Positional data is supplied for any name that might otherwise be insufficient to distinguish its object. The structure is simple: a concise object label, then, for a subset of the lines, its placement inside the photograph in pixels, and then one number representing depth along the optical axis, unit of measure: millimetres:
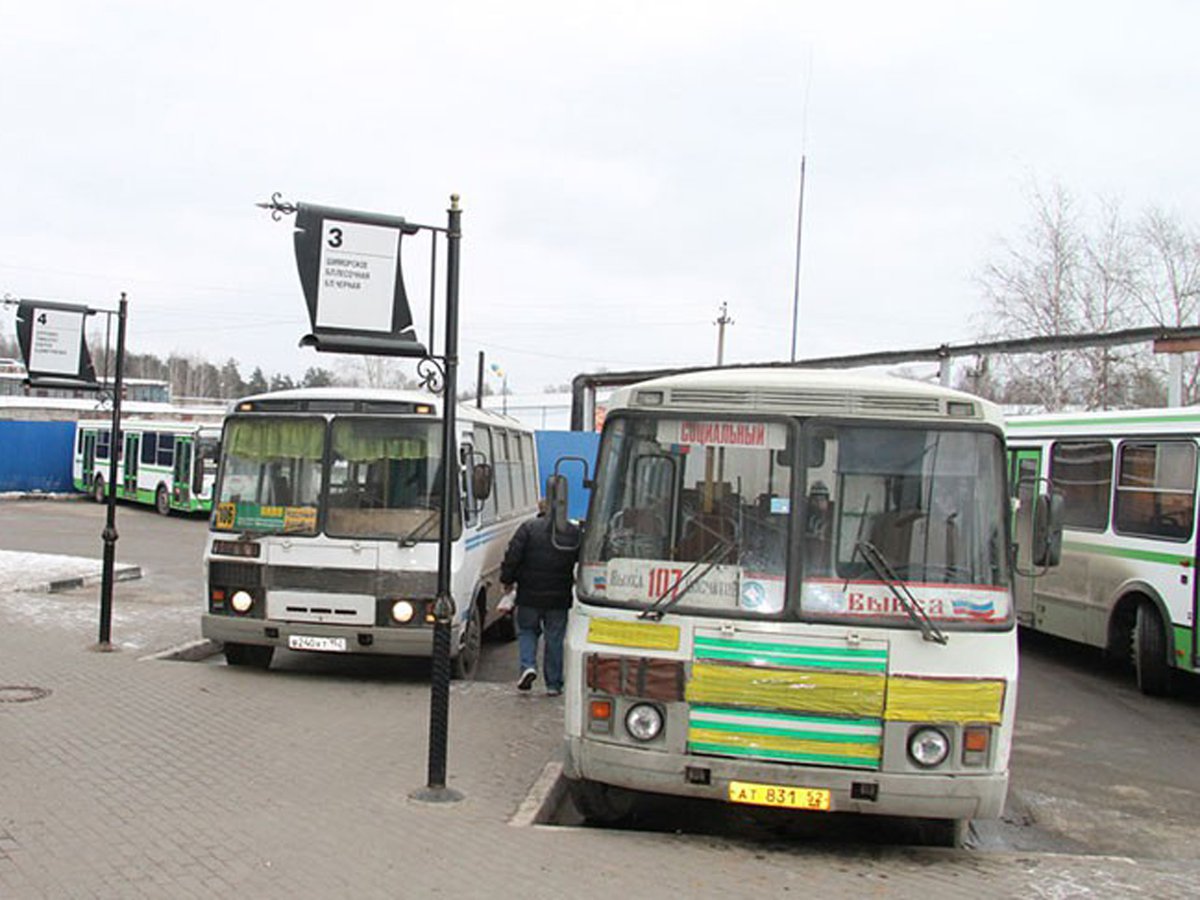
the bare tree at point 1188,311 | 33312
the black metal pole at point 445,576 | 6723
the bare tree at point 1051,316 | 34625
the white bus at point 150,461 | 33156
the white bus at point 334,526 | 10125
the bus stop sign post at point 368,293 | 6863
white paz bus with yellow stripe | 5852
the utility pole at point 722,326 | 54431
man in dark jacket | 9867
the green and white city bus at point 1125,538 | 11594
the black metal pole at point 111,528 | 11172
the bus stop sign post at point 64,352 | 11336
